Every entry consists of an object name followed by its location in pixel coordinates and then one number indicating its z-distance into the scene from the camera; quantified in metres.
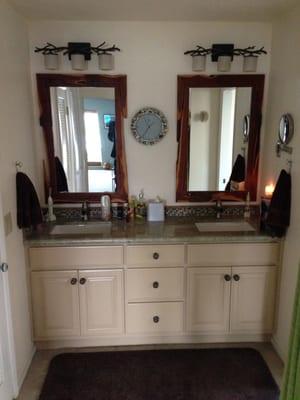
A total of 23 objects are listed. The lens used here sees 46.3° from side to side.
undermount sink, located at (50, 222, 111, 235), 2.74
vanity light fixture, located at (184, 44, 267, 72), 2.63
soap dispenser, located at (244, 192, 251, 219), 2.95
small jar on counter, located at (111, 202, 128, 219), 2.88
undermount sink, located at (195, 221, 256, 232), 2.78
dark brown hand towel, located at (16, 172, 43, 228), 2.26
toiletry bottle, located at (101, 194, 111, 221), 2.84
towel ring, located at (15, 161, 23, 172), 2.28
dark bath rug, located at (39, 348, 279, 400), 2.21
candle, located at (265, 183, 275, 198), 2.71
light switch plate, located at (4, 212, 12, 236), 2.06
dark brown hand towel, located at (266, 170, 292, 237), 2.32
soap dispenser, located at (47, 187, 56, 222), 2.81
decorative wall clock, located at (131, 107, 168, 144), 2.79
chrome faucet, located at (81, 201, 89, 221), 2.87
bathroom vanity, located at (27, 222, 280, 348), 2.47
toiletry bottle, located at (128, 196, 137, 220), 2.85
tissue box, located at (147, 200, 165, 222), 2.81
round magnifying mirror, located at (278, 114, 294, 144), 2.33
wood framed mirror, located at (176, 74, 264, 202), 2.76
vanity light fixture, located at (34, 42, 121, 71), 2.58
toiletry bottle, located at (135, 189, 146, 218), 2.89
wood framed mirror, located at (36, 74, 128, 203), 2.72
